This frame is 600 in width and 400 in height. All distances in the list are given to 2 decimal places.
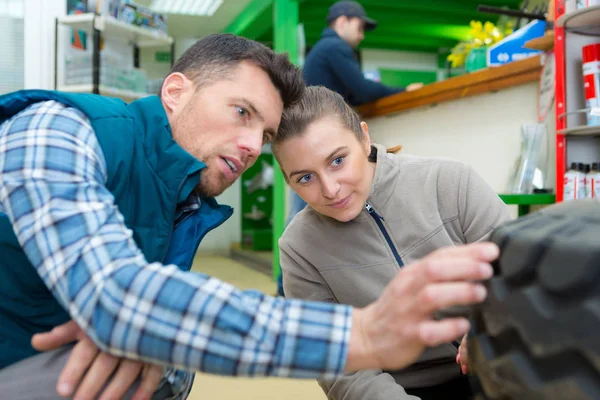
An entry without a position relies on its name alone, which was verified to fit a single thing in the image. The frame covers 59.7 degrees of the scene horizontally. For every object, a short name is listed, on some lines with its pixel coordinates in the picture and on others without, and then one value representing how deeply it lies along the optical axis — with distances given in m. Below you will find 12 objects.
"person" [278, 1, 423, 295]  2.99
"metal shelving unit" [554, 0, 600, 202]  1.88
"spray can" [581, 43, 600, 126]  1.81
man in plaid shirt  0.56
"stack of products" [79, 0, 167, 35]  4.03
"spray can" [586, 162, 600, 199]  1.75
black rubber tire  0.41
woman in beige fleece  1.24
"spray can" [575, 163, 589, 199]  1.80
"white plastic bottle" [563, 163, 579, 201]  1.80
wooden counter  2.18
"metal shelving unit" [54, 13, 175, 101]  3.89
